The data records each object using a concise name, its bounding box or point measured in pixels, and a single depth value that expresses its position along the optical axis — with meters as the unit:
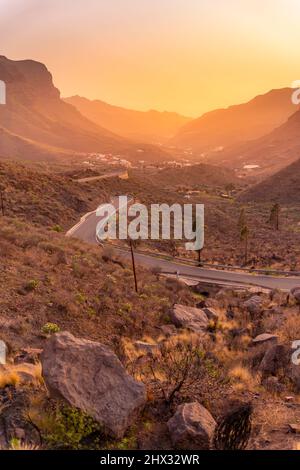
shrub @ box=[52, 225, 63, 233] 39.22
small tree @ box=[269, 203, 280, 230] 59.93
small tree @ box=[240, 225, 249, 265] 41.16
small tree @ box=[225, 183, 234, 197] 112.41
